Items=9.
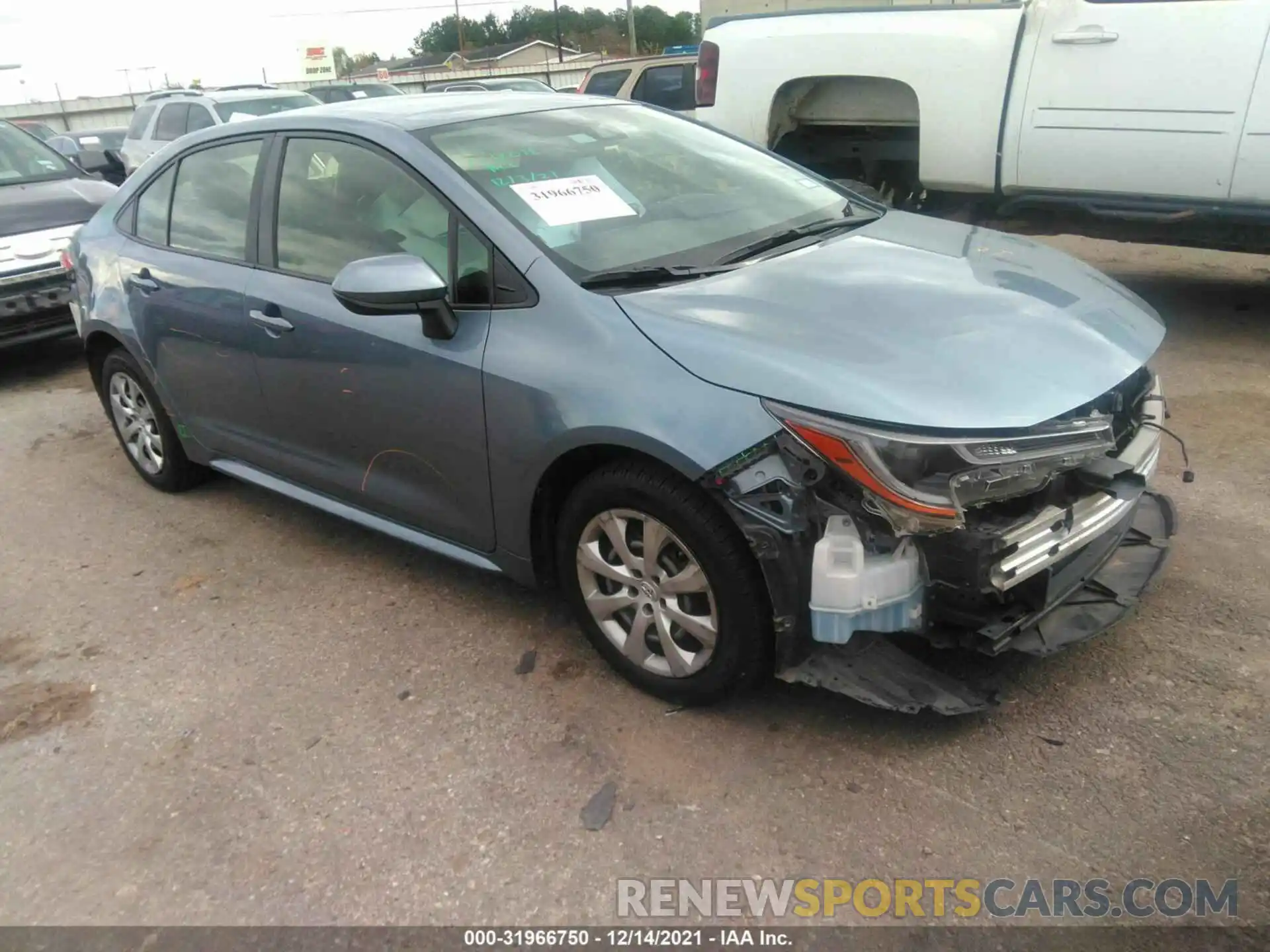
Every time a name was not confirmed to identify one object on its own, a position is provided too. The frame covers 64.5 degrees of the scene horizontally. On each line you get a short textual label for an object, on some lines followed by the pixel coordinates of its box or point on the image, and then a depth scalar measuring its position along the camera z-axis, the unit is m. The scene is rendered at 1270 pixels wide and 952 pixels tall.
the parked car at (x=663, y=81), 11.83
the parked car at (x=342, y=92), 20.27
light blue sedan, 2.43
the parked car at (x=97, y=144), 8.98
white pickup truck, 5.27
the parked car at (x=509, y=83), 16.34
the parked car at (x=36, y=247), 6.70
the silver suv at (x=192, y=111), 12.16
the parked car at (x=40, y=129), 22.53
